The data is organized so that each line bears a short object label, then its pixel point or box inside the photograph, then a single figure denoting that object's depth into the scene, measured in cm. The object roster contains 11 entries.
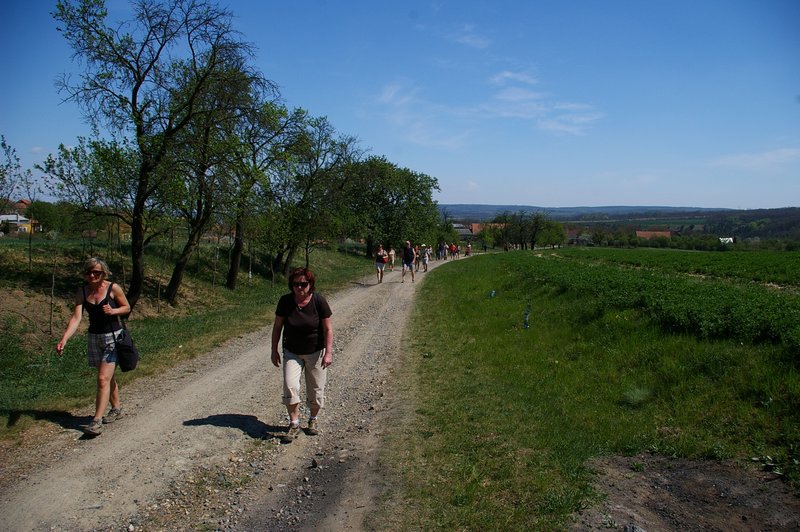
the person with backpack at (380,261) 2505
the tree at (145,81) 1425
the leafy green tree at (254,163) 1738
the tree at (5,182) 1421
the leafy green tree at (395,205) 5494
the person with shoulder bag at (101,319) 618
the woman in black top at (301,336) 618
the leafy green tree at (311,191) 2588
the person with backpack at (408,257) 2545
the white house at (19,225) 3071
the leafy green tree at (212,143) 1574
